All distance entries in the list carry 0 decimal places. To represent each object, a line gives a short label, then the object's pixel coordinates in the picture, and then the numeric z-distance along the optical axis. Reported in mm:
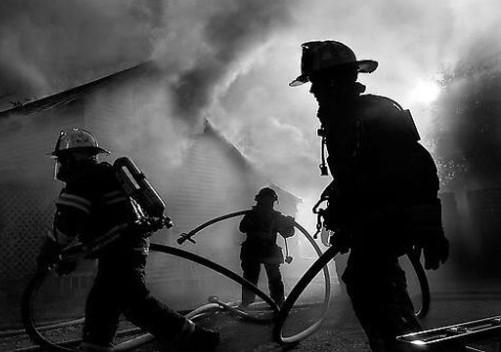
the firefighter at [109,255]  3334
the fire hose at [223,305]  3312
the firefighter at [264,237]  6977
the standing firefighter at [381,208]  2410
